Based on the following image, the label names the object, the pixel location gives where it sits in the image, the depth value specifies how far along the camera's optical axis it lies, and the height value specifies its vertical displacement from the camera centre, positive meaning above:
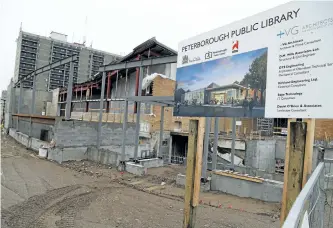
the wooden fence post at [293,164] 3.38 -0.45
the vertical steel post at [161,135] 17.22 -0.94
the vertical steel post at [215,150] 13.00 -1.26
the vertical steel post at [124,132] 14.97 -0.77
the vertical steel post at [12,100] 37.31 +1.64
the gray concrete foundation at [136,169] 14.07 -2.66
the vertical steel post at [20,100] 34.84 +1.57
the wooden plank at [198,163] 4.79 -0.72
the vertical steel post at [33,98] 29.36 +1.61
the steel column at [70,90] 19.99 +1.83
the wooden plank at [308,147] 3.33 -0.22
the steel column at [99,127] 17.92 -0.69
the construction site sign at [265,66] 3.04 +0.83
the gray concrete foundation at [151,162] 16.06 -2.61
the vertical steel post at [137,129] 15.23 -0.58
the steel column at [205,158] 11.45 -1.50
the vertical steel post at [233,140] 13.84 -0.81
